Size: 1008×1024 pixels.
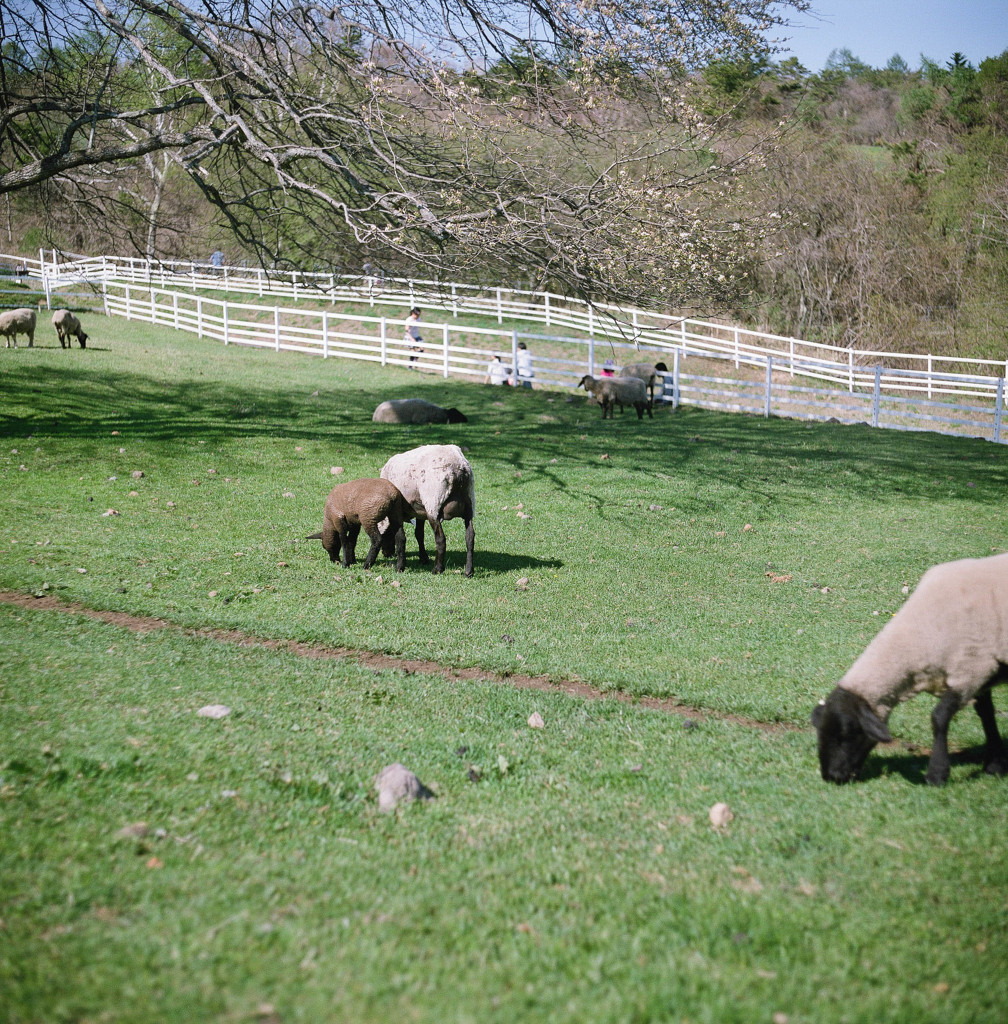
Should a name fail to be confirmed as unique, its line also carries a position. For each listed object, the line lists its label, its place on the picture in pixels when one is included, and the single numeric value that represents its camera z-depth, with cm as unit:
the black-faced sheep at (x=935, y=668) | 466
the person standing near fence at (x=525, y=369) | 2503
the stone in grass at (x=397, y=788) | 440
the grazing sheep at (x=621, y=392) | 2119
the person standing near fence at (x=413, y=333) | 2634
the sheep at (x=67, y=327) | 2350
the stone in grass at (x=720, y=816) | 436
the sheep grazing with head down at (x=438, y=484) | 886
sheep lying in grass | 1828
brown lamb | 877
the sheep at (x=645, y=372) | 2323
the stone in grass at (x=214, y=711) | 527
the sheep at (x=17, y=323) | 2288
